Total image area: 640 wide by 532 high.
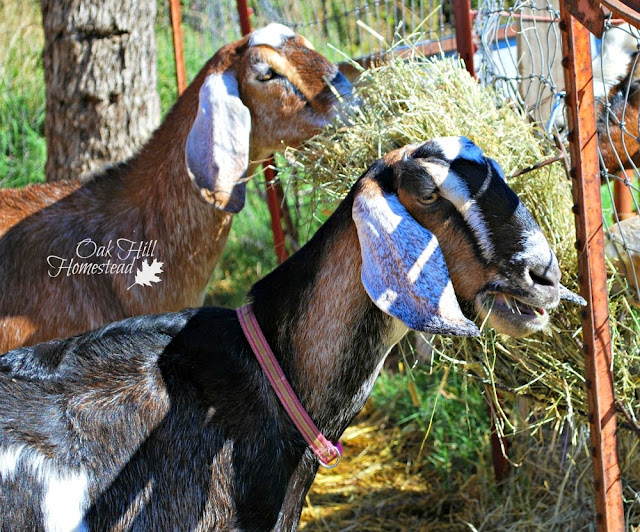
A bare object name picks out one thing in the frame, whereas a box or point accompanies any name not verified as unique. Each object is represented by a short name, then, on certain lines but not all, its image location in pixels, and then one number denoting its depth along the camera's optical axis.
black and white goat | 2.10
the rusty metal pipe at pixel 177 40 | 5.30
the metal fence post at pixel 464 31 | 3.58
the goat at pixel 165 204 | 3.50
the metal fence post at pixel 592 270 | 2.42
